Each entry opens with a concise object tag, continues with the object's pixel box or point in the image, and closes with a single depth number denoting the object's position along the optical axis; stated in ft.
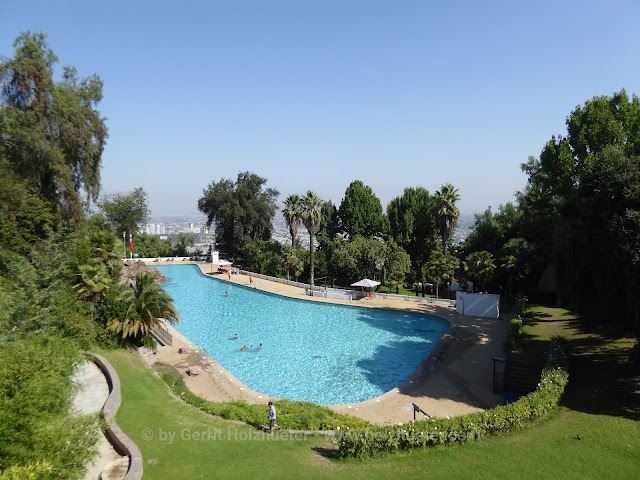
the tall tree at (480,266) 108.78
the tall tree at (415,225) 160.56
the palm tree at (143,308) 75.83
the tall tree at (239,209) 200.13
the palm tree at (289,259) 151.84
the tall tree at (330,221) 192.18
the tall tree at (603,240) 49.55
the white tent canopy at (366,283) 120.37
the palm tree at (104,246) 76.33
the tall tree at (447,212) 125.80
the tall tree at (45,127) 84.74
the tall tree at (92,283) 69.77
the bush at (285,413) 47.98
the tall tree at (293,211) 143.45
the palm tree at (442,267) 114.83
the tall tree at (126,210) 222.28
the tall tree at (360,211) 179.93
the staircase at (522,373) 60.75
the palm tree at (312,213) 139.23
